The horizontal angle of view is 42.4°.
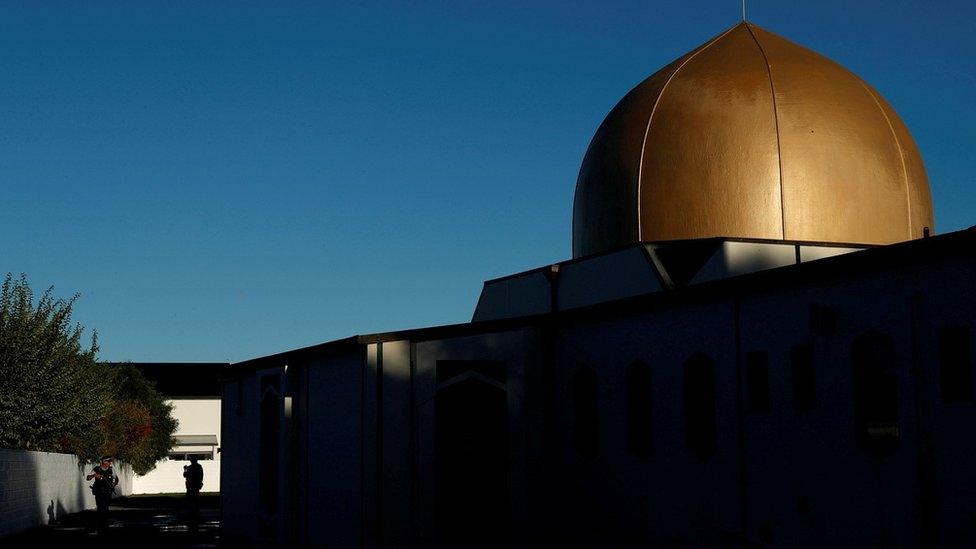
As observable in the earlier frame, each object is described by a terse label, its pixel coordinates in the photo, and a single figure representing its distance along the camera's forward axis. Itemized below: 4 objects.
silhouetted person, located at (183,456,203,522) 25.95
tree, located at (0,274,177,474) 28.78
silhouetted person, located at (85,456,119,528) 24.06
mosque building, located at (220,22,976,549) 12.59
